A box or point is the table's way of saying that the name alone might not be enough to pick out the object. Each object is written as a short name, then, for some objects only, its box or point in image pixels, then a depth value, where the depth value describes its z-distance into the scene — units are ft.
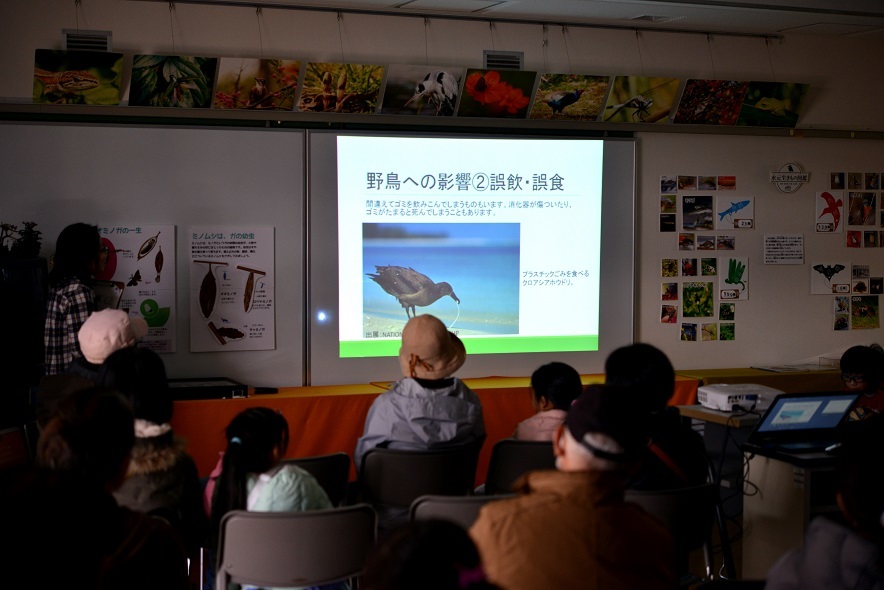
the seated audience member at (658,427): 9.07
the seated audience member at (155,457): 8.57
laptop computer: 11.90
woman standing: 14.12
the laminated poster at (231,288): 16.47
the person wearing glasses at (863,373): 13.42
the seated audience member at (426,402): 11.00
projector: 14.28
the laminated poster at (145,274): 16.08
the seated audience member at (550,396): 11.52
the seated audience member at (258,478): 8.34
